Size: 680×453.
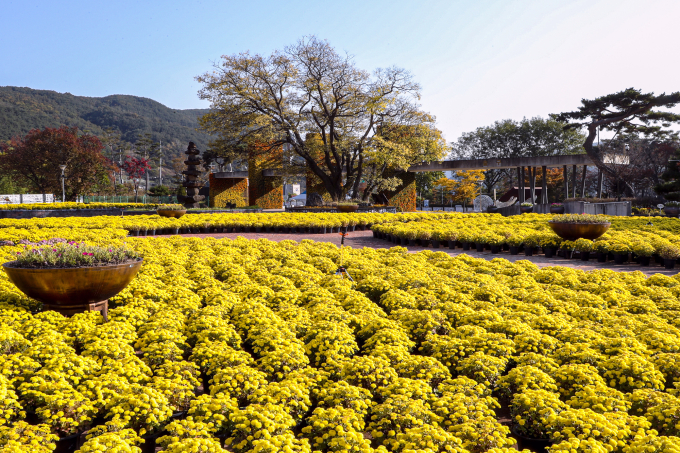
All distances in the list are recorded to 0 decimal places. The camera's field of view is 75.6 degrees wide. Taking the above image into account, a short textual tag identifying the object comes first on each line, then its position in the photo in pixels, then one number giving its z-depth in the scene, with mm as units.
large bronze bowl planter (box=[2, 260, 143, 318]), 4633
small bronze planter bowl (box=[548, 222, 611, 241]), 11016
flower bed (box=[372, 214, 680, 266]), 10227
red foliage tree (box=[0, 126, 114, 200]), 39344
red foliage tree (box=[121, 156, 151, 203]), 50256
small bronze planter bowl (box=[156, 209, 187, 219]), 19453
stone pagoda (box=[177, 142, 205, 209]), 33906
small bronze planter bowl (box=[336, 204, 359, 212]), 22312
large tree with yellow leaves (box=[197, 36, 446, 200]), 26234
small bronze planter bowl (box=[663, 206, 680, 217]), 24516
